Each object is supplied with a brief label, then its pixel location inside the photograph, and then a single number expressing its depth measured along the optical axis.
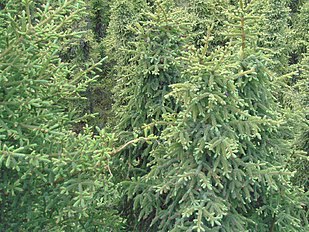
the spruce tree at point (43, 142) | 3.74
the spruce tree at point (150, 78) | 5.58
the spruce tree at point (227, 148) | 4.13
